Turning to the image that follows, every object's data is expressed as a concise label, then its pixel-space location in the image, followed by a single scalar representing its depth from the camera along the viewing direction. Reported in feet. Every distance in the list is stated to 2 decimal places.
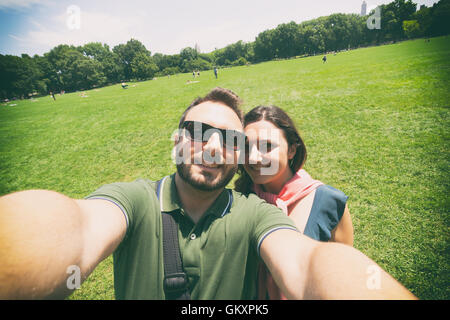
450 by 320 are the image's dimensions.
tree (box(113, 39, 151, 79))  234.25
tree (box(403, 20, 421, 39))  176.65
